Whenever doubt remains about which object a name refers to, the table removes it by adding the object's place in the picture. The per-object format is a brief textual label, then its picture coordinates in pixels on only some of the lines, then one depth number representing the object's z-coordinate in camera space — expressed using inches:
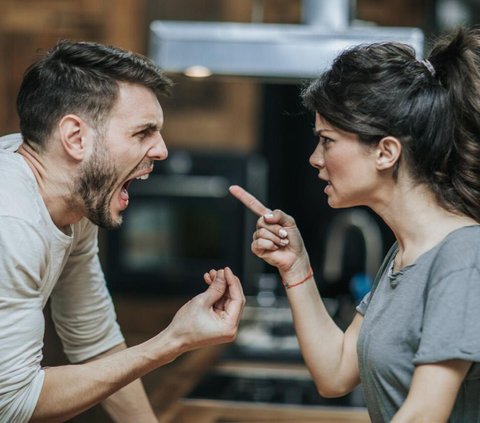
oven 178.5
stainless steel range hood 102.6
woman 57.8
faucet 182.5
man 64.8
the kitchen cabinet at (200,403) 95.2
